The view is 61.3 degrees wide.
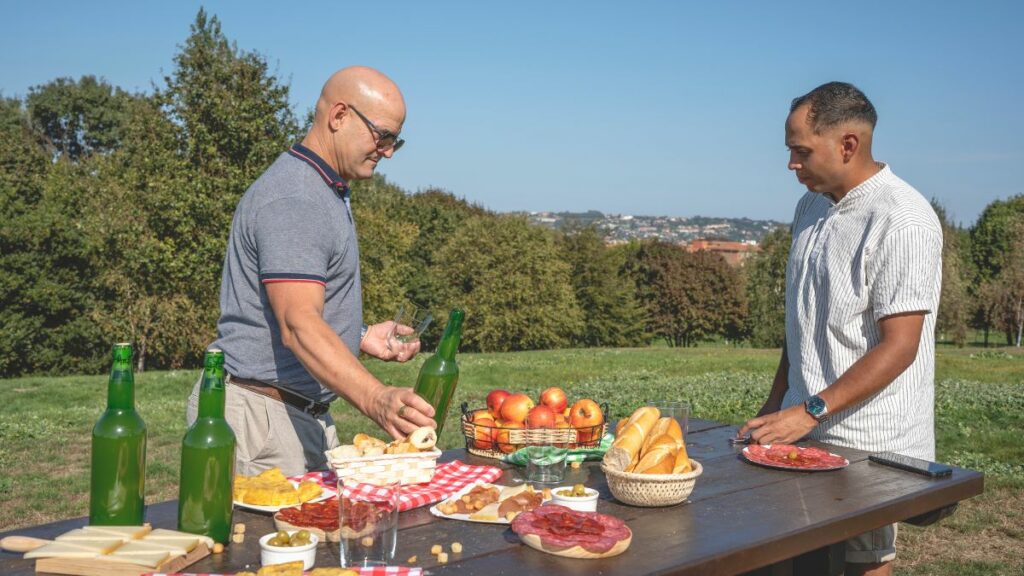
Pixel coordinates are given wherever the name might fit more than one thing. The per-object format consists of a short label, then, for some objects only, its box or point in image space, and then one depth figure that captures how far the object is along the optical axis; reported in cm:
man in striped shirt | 354
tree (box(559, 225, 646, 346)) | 4988
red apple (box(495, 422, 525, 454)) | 372
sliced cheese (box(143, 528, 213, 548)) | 226
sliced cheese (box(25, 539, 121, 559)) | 216
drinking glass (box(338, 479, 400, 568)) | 226
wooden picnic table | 235
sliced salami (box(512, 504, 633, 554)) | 236
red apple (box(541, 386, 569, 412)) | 378
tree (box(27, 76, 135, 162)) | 4541
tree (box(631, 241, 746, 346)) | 5156
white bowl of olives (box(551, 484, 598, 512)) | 274
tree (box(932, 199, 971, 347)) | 4119
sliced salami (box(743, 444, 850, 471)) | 350
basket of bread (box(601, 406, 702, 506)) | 291
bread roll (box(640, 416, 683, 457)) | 312
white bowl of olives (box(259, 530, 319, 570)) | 221
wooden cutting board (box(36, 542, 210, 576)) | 212
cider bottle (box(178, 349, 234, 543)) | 230
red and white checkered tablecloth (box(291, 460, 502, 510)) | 293
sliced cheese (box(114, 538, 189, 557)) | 217
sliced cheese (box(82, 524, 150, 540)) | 228
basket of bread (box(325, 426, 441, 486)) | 291
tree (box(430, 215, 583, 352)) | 4531
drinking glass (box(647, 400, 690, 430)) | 377
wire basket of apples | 364
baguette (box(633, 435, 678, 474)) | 298
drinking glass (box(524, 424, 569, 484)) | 329
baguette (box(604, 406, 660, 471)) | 305
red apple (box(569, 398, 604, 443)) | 373
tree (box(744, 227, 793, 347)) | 4772
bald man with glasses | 313
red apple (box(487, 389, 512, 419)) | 388
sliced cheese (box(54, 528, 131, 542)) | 224
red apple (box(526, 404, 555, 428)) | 356
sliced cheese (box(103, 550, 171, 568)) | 213
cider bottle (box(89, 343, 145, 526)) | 227
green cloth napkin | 354
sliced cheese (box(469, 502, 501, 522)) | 271
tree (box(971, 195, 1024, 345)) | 4497
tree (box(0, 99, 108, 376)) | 2489
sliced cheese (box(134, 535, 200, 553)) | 222
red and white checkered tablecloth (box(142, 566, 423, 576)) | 219
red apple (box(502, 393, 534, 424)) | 374
